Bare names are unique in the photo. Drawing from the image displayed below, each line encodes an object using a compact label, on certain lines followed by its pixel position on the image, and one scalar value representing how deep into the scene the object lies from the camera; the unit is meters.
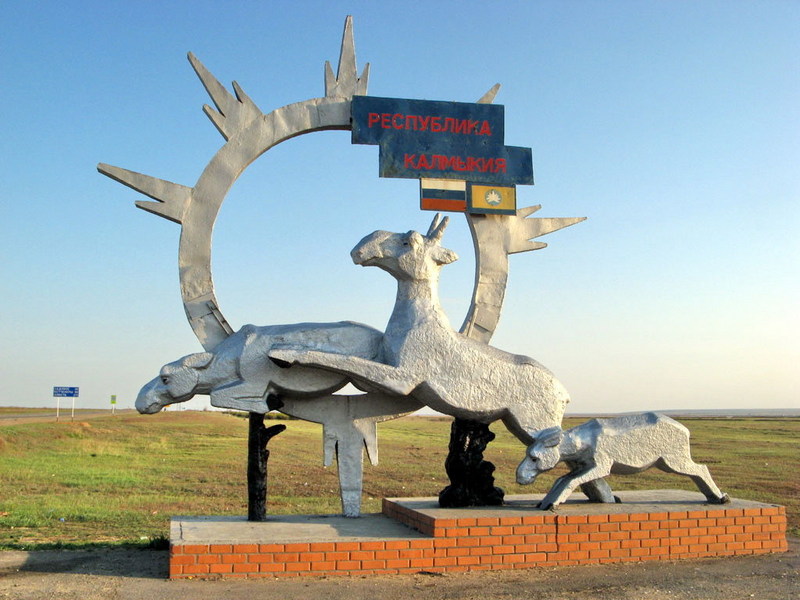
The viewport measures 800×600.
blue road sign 37.00
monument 8.27
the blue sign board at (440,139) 9.42
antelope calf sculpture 8.07
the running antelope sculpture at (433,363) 8.32
